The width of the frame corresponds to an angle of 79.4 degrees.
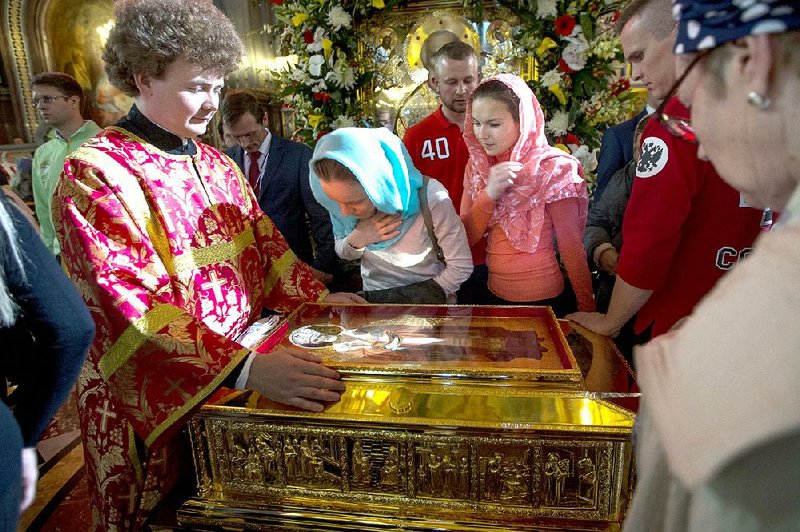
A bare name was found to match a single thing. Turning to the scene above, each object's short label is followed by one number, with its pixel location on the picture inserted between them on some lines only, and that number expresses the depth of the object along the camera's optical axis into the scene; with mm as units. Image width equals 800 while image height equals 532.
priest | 1427
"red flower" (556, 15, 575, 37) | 3723
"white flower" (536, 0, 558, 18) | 3773
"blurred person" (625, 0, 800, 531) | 476
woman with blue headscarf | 1986
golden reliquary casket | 1301
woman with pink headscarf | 2086
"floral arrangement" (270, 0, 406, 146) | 4199
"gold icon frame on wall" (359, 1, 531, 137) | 4250
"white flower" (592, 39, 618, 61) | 3693
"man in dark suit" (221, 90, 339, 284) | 3580
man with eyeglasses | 3951
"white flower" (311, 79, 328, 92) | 4320
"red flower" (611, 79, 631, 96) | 4039
